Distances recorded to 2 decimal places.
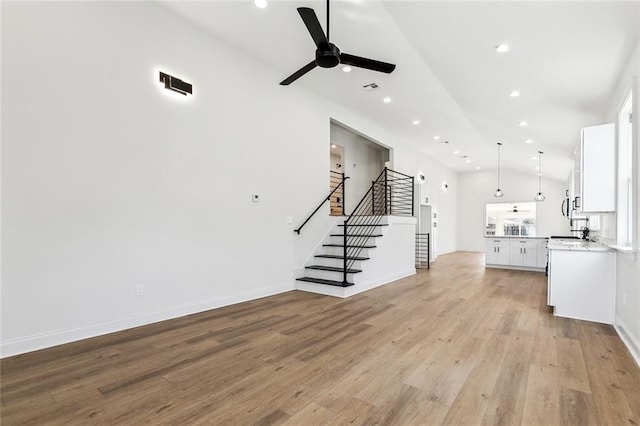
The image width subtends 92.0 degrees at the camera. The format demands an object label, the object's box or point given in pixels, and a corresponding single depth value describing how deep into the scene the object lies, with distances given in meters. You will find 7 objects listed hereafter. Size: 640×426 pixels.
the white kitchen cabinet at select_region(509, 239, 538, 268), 7.78
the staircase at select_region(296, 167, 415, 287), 5.29
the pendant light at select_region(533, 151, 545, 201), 8.95
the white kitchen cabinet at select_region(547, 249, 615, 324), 3.76
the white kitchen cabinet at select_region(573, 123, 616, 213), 3.65
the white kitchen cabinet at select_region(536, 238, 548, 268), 7.61
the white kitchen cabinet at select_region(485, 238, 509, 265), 8.17
